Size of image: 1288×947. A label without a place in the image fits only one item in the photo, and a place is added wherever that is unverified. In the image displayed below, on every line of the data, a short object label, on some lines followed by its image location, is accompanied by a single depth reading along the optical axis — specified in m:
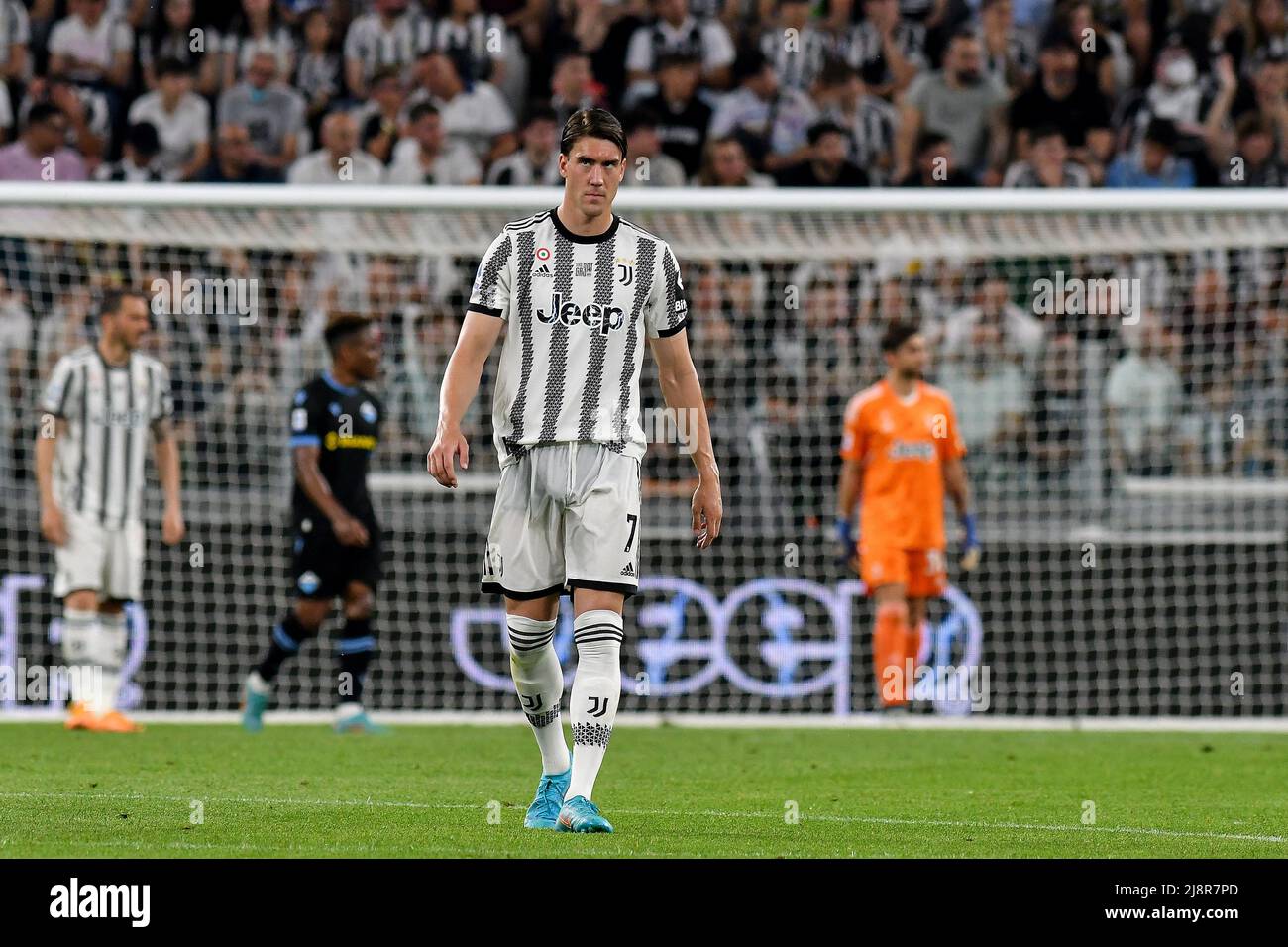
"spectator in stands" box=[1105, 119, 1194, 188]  15.17
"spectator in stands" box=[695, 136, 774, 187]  14.43
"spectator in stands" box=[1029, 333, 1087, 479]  12.71
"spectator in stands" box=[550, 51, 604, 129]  15.48
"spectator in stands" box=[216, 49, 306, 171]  15.21
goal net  12.26
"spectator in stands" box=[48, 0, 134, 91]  15.80
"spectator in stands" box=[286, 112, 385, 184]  14.56
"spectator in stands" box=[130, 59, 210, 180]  15.16
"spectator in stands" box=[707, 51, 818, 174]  15.17
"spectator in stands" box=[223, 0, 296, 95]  15.74
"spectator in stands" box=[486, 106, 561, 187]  14.50
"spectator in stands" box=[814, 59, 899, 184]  15.34
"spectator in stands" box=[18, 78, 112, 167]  15.37
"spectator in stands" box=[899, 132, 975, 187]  14.62
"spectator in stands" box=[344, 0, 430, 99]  15.84
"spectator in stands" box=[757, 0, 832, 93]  15.94
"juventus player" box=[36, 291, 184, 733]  11.09
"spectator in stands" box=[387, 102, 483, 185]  14.76
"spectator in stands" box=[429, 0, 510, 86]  15.80
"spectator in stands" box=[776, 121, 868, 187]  14.37
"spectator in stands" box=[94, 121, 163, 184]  14.96
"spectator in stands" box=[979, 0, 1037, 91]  15.95
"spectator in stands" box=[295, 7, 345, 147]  15.62
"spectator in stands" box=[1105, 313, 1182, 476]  12.74
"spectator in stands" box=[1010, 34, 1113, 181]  15.16
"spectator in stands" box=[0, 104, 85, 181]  14.74
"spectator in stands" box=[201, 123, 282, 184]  14.66
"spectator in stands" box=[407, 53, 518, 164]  15.25
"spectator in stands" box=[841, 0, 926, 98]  15.90
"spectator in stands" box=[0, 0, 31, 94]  15.88
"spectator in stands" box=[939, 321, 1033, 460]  12.91
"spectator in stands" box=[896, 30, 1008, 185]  15.25
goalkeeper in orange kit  11.62
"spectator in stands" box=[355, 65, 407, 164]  14.96
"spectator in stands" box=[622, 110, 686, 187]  14.55
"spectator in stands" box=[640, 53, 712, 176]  15.00
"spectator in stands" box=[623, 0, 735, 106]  15.75
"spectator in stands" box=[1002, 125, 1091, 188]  14.60
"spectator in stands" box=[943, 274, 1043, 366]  13.11
